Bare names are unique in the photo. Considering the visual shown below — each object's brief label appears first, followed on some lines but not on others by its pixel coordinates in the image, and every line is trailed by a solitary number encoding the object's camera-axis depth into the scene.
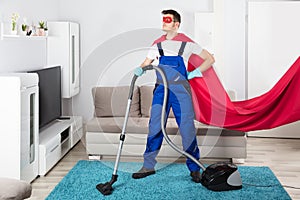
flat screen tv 4.80
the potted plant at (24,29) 4.72
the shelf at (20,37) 4.34
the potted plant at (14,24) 4.44
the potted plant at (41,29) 5.33
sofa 4.70
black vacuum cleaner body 3.86
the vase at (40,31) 5.32
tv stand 4.33
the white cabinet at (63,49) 5.82
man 4.11
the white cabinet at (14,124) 3.75
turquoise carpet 3.73
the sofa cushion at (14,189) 1.86
